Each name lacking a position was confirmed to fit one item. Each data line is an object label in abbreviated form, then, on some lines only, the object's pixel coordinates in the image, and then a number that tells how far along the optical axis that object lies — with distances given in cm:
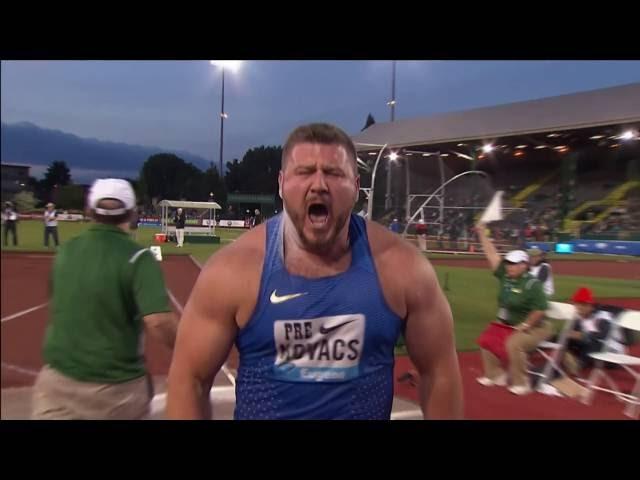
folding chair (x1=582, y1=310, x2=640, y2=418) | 480
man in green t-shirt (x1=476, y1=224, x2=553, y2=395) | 523
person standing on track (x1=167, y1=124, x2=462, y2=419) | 127
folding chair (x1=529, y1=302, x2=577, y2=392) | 526
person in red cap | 542
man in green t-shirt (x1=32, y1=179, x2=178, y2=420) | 200
